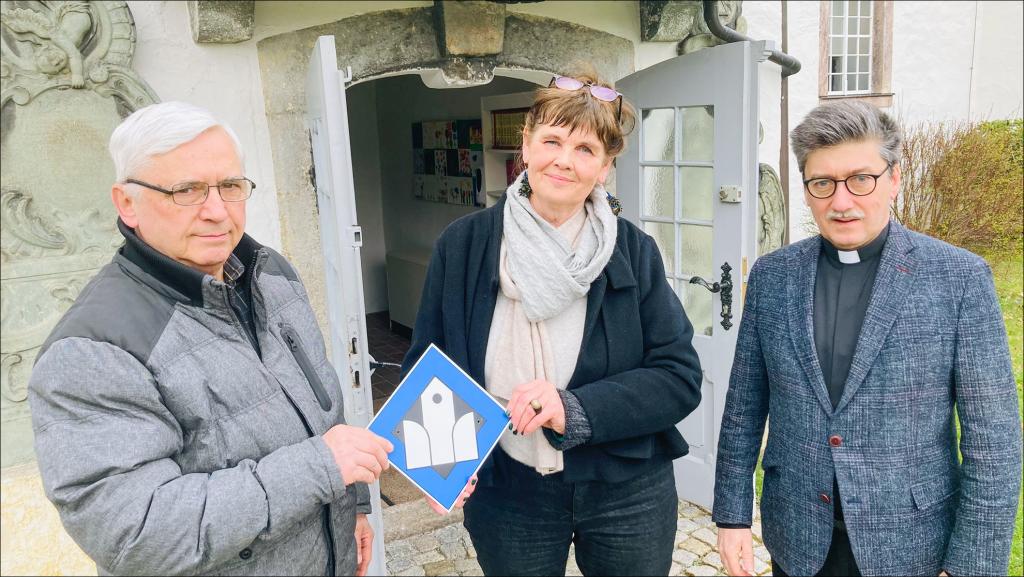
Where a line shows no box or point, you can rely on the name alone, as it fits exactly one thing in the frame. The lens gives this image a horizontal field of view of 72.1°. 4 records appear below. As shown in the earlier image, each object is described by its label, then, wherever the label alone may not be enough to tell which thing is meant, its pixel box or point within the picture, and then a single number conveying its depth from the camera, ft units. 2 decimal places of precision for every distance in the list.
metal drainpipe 14.96
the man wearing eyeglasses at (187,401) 4.15
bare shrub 21.11
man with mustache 5.44
